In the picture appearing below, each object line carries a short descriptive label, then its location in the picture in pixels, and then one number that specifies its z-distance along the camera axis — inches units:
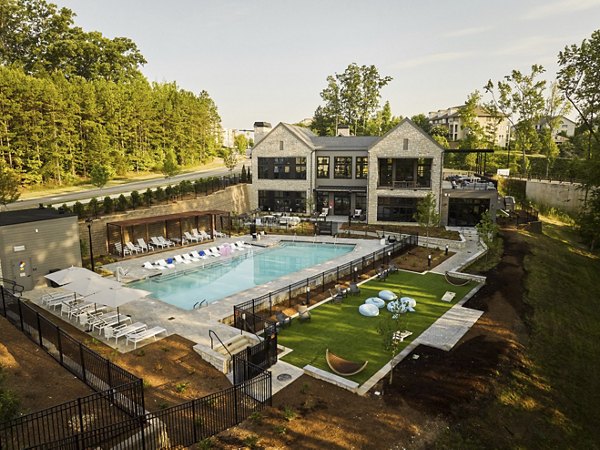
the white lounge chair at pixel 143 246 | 1125.7
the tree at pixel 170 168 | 1748.3
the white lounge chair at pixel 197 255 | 1105.1
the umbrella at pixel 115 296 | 597.3
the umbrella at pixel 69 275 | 665.6
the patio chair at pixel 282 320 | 677.3
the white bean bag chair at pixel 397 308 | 574.9
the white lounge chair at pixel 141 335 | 583.4
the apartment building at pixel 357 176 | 1455.5
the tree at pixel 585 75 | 1801.2
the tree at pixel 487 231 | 1076.5
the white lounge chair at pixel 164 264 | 1018.7
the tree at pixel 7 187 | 1038.9
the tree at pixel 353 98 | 3115.2
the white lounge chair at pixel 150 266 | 992.2
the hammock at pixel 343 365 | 519.8
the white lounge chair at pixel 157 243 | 1170.9
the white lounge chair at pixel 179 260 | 1068.5
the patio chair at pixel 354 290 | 832.9
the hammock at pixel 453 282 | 896.3
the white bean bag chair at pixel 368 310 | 724.0
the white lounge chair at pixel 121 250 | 1077.8
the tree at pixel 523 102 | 2124.8
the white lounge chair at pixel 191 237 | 1248.7
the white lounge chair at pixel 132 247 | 1093.8
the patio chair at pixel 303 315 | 698.2
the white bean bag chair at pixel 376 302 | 759.8
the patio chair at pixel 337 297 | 793.6
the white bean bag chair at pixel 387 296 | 788.0
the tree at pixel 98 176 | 1379.2
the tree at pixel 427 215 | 1210.0
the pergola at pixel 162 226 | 1094.0
